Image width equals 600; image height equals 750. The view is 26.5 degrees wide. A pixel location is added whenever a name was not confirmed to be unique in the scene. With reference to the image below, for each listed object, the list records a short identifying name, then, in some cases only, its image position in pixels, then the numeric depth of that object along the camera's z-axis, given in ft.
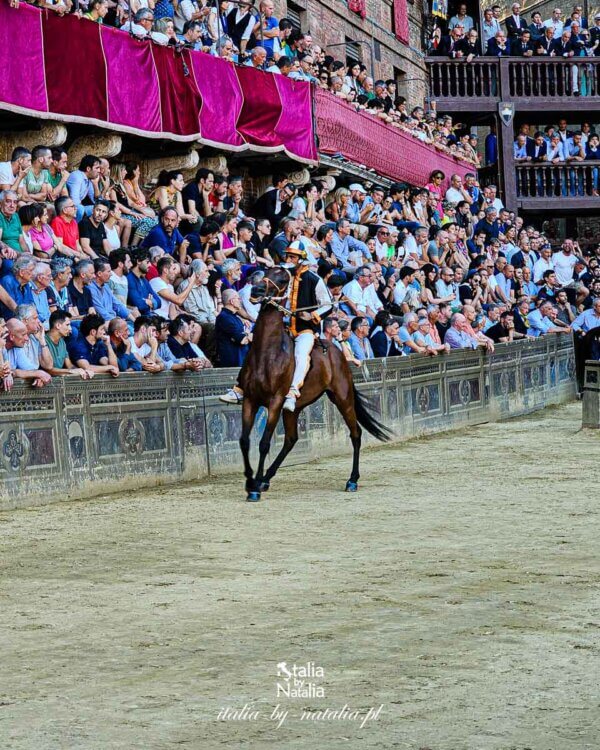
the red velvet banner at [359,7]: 107.65
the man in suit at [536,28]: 126.31
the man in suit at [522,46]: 124.47
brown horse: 40.24
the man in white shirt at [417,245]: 74.79
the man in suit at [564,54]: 125.29
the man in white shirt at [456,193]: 97.66
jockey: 42.37
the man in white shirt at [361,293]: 61.62
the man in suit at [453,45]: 126.06
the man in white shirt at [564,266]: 98.17
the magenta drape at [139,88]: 53.88
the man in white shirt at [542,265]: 94.84
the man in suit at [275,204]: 68.39
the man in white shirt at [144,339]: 45.03
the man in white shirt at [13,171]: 47.39
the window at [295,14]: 95.81
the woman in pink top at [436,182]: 95.96
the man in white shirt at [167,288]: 49.90
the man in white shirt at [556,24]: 126.31
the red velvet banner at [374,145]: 79.66
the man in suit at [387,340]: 60.64
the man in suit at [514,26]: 125.29
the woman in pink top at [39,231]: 45.83
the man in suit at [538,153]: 122.31
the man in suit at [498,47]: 124.77
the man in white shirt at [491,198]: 103.28
